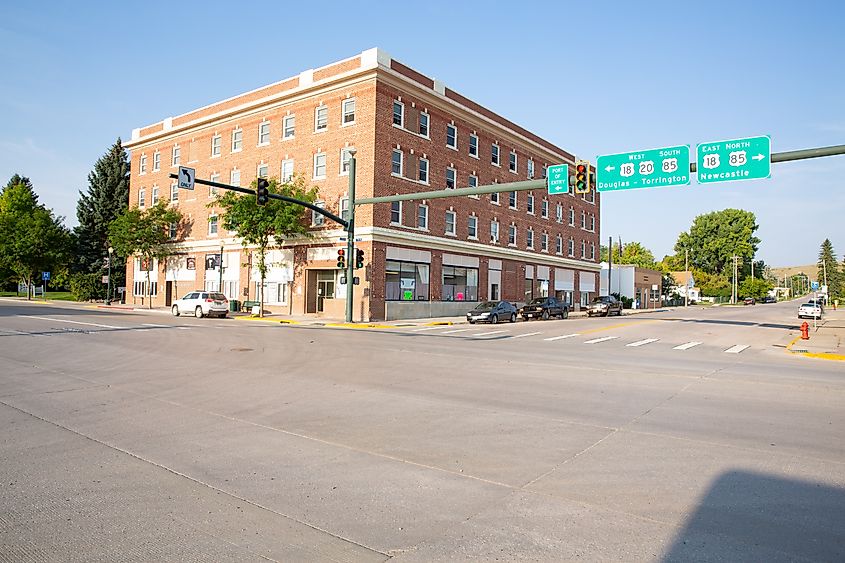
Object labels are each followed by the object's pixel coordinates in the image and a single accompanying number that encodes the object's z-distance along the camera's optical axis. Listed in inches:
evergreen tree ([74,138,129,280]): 2586.1
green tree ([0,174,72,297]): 2433.6
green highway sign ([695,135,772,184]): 753.6
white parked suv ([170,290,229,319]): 1439.5
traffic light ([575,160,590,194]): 832.9
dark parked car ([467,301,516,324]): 1407.5
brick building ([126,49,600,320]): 1437.0
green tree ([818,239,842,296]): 6363.2
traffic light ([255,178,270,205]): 925.2
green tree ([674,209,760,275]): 4921.3
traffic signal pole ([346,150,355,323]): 1199.6
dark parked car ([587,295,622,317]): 1905.8
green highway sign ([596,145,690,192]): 855.1
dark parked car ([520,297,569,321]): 1616.6
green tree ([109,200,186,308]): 1919.3
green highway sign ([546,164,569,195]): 854.5
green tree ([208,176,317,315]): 1476.4
